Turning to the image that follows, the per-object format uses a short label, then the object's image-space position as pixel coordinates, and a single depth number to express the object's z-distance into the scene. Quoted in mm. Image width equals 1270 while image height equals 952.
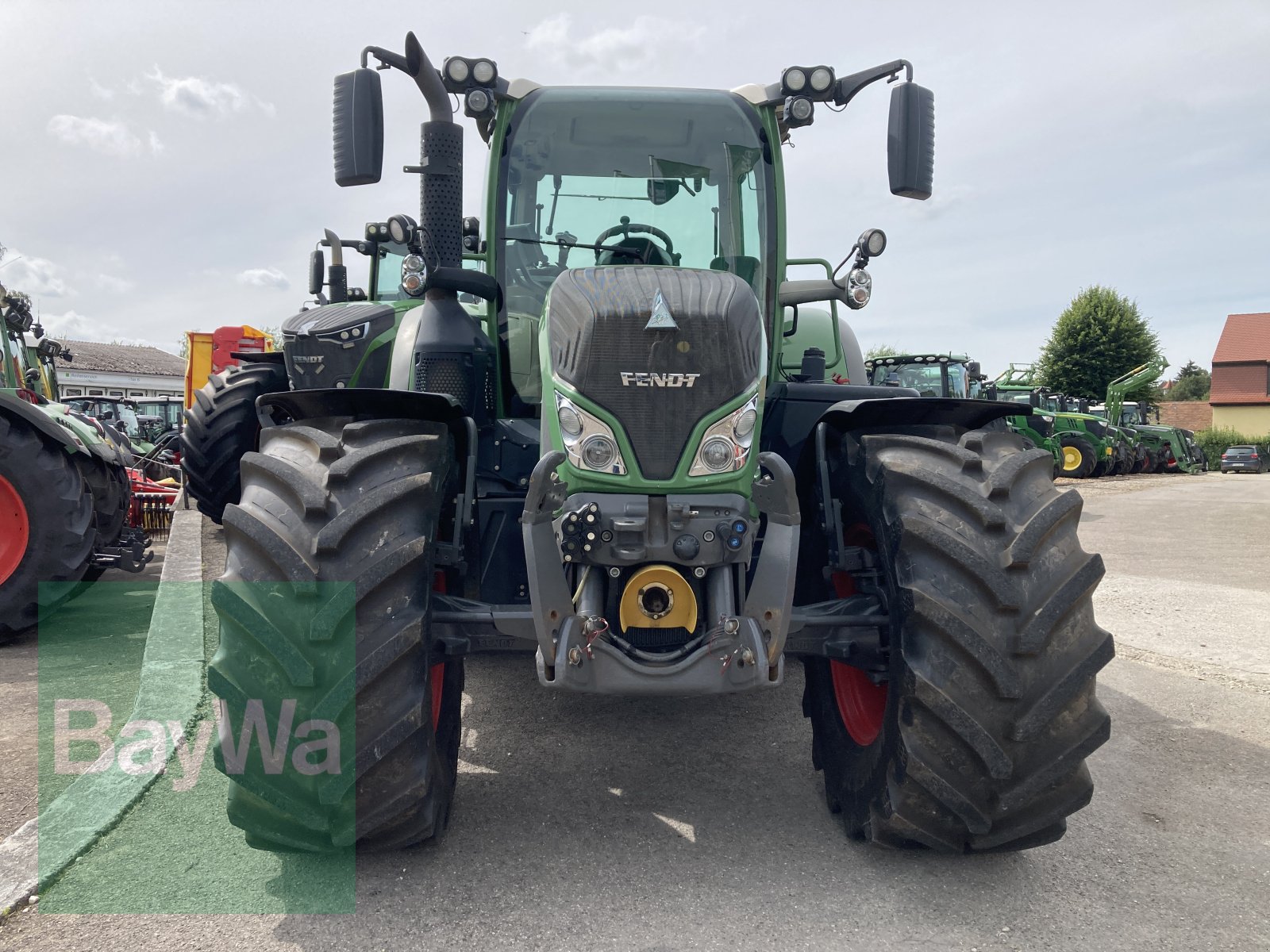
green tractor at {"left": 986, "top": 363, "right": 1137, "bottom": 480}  25984
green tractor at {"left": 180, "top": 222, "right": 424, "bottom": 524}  7465
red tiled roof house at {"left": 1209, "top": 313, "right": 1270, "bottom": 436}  54500
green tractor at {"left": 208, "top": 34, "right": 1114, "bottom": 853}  2465
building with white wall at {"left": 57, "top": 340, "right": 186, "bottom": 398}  54000
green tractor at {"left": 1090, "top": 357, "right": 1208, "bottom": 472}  31297
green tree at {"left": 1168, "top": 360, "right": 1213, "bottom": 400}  86375
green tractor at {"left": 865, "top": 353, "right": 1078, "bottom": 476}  19109
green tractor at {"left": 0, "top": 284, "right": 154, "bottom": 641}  5379
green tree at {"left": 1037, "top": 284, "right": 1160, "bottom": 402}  46594
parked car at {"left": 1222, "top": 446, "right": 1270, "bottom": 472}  34906
